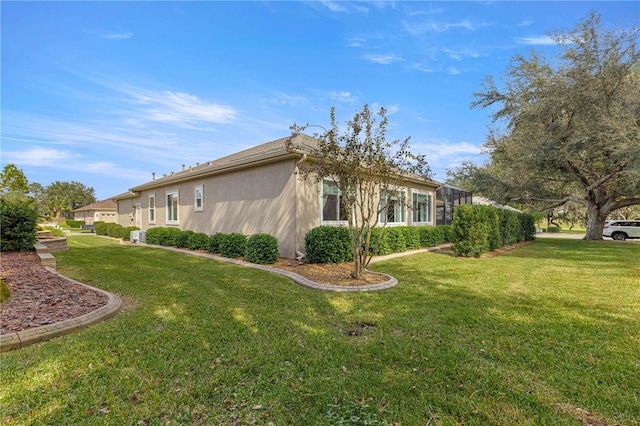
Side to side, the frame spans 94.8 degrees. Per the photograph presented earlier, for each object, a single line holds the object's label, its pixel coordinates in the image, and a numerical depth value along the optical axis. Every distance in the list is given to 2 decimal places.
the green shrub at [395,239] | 11.25
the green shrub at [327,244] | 8.61
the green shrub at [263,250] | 8.76
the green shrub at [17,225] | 9.43
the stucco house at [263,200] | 9.28
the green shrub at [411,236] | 12.20
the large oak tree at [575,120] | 14.06
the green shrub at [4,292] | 4.46
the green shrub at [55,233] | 14.89
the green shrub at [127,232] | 17.33
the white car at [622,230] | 19.55
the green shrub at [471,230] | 10.29
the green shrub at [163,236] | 13.63
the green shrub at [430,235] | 13.43
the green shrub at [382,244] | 10.42
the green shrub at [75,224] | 40.09
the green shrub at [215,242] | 10.74
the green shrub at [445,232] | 14.88
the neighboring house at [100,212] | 39.62
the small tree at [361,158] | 6.33
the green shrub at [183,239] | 12.70
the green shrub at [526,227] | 16.93
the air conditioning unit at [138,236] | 15.55
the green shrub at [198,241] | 11.76
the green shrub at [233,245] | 9.78
